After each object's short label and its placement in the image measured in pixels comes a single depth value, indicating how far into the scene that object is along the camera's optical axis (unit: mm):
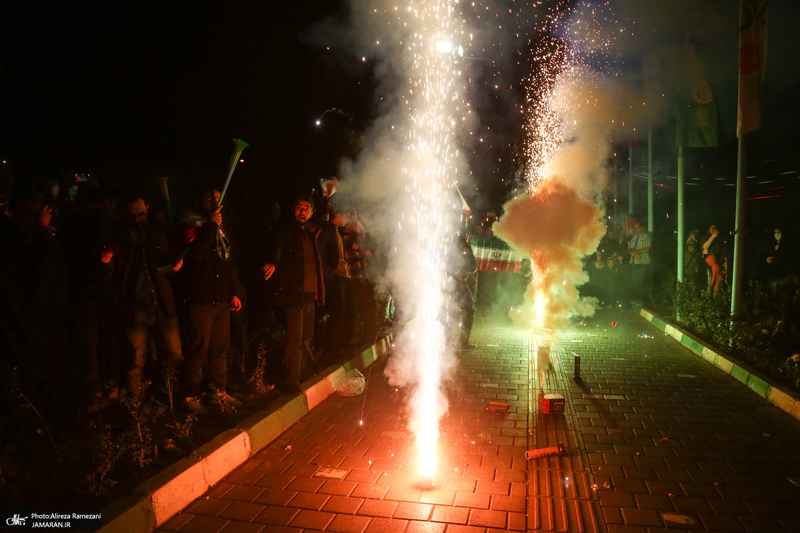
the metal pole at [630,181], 20617
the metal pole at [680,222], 12288
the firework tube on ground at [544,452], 4664
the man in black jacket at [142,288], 5020
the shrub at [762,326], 6805
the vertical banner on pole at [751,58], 7844
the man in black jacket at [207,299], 5230
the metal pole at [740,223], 8461
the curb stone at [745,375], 5938
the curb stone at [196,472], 3404
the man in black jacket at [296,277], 5969
